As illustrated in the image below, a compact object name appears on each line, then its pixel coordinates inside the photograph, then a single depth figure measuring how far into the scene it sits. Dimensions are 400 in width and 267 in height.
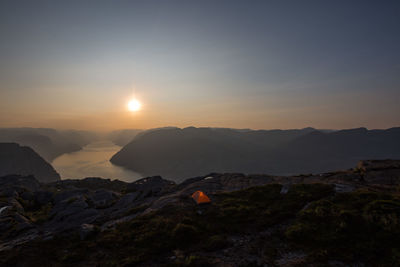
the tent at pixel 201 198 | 22.16
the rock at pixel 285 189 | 22.16
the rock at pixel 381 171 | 23.70
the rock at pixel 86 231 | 17.38
